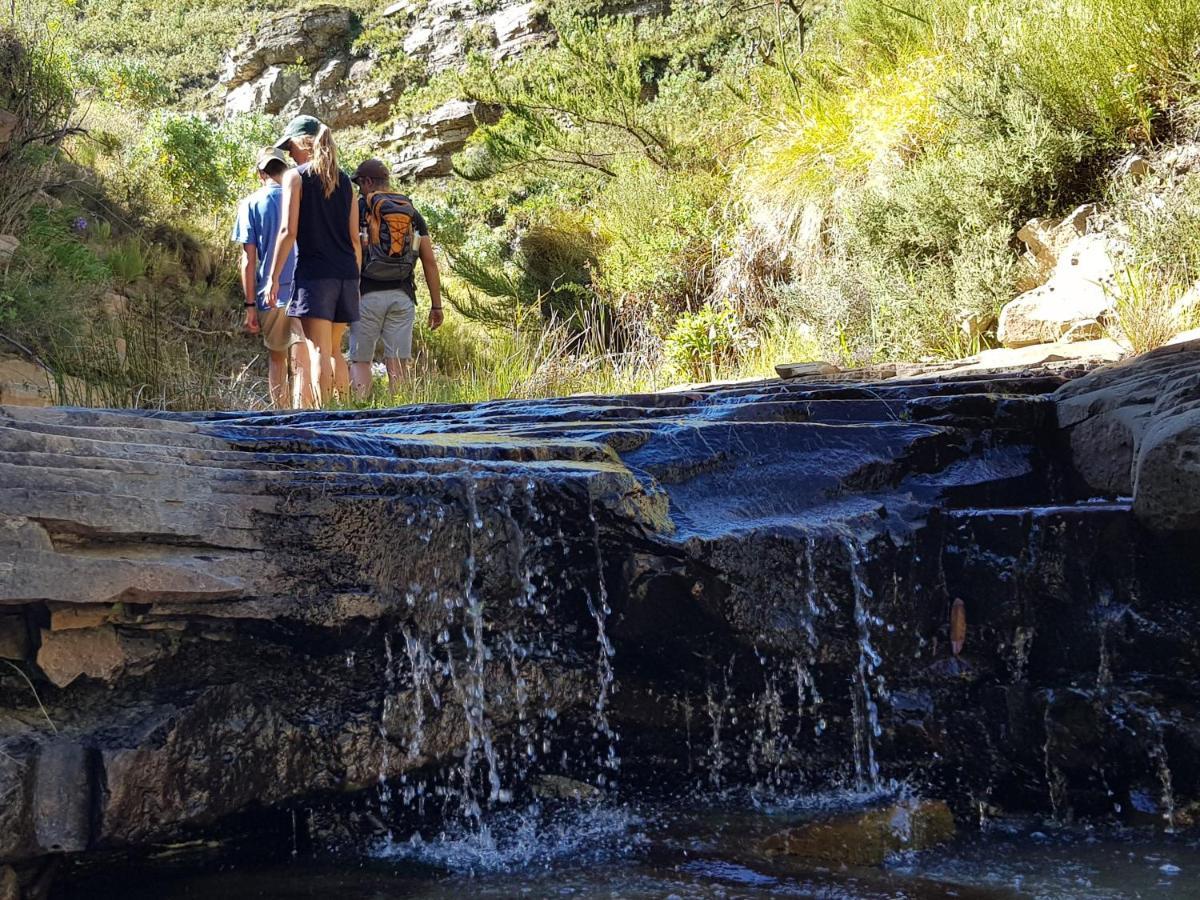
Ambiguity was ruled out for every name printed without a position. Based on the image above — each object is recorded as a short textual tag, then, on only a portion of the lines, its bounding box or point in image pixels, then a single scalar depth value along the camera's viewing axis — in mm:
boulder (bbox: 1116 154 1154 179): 7586
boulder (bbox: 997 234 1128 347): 6984
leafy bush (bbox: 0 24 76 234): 8992
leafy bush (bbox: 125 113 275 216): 13891
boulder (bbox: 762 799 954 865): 2951
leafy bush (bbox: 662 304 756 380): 9656
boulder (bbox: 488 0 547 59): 30734
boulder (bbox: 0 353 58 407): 6621
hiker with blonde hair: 5742
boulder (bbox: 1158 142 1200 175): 7355
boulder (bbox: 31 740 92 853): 2518
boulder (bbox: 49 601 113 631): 2617
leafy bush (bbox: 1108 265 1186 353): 5938
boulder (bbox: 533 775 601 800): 3270
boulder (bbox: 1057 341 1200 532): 3254
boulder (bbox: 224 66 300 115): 33906
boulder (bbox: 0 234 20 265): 8227
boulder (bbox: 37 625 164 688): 2629
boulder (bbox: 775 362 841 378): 6449
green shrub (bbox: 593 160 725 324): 11789
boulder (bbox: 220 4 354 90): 35125
